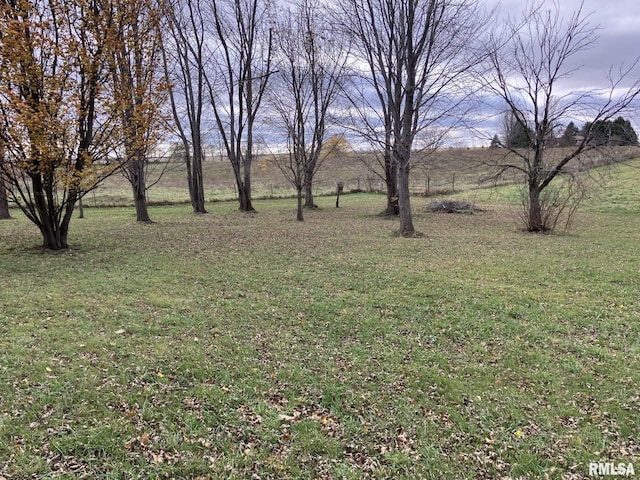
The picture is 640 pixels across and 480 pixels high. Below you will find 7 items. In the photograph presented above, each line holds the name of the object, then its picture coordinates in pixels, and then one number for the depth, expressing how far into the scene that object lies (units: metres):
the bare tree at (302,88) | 15.71
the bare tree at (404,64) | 9.96
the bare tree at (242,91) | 17.81
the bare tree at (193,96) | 17.19
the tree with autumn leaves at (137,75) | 7.82
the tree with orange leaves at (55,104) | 6.64
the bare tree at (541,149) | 11.07
